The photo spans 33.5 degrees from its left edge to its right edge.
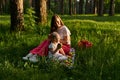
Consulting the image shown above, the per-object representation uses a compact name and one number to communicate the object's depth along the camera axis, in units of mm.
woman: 5789
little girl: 5541
